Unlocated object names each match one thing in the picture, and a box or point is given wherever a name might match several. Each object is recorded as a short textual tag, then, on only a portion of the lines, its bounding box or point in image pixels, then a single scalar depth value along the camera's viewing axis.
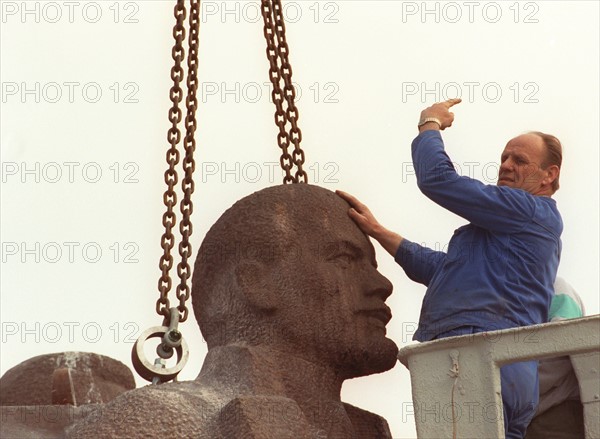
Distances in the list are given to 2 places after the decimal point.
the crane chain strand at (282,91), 14.57
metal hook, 12.98
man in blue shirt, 12.50
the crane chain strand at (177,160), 13.74
